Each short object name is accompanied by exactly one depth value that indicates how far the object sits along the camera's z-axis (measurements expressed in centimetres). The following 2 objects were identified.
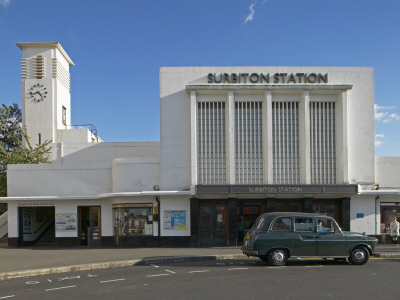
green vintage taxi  1438
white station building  2288
